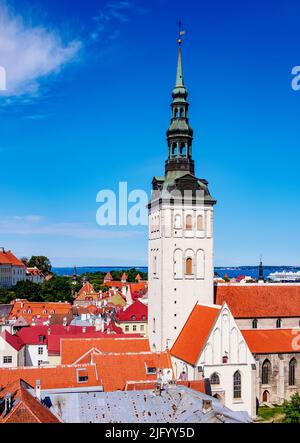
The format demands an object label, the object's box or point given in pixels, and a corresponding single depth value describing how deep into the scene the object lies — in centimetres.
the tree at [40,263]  18938
